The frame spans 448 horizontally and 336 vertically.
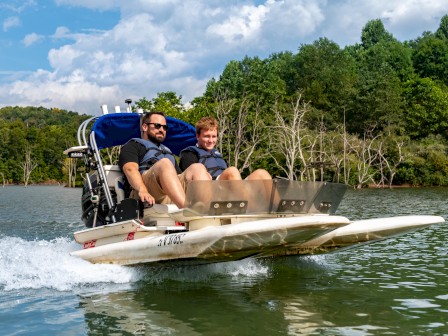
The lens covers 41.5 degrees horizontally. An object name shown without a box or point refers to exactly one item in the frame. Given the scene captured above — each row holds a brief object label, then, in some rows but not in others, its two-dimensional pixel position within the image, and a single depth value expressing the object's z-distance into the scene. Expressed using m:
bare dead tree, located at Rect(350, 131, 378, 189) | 63.11
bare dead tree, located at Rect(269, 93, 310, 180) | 53.17
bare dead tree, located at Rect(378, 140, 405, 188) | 65.25
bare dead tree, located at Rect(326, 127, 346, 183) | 67.06
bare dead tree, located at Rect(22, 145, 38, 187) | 124.50
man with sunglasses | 7.90
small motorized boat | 7.04
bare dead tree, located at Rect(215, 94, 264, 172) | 63.78
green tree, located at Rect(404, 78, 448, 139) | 78.94
